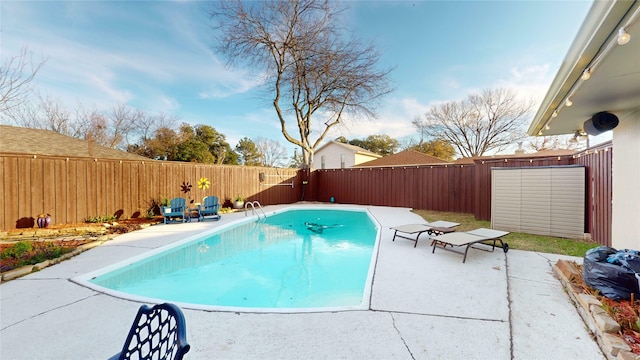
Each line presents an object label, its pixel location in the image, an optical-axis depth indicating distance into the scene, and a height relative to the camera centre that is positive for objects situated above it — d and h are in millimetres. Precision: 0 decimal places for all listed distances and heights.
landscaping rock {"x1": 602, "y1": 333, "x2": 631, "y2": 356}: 1677 -1146
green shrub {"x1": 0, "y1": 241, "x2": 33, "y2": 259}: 3713 -1073
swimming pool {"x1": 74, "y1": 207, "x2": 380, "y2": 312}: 3303 -1565
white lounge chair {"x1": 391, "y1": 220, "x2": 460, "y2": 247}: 4945 -984
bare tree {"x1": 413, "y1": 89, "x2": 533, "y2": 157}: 17617 +4719
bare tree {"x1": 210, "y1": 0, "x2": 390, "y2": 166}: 11810 +6455
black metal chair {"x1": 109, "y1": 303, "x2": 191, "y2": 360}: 988 -668
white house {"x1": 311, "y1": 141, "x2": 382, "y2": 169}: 22144 +2433
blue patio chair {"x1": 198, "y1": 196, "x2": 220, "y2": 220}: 7875 -874
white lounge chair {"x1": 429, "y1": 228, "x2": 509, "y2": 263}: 3882 -961
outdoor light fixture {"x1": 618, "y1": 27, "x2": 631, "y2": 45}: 1537 +914
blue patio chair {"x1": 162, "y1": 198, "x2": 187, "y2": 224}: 7207 -847
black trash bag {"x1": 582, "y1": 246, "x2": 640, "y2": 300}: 2219 -904
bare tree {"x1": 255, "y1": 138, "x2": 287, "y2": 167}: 27641 +3395
